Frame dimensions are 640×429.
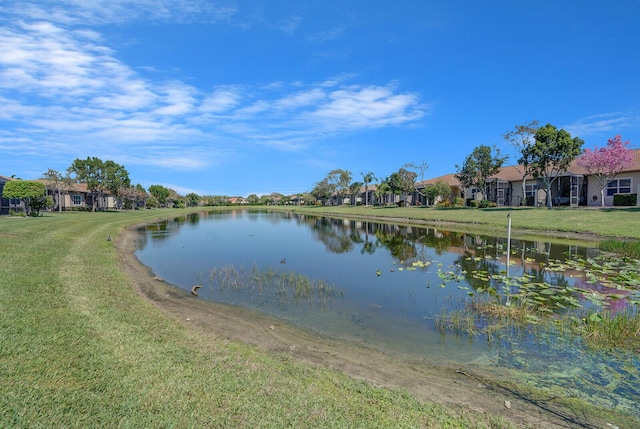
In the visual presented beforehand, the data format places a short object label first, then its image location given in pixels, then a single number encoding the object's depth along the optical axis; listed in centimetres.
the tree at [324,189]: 9184
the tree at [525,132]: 3650
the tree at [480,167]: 4353
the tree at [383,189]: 6508
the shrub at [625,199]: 3066
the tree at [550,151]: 3269
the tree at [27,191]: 3053
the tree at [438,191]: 5190
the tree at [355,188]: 8438
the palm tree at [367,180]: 8162
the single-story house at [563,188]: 3309
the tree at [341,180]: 9088
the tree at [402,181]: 5953
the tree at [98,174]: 4797
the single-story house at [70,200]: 3581
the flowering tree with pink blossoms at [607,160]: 3011
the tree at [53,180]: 4425
